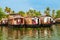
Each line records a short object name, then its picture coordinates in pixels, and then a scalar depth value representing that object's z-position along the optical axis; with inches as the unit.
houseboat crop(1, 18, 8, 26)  1229.2
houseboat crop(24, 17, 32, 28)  936.3
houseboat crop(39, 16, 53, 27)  969.9
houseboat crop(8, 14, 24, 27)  939.4
